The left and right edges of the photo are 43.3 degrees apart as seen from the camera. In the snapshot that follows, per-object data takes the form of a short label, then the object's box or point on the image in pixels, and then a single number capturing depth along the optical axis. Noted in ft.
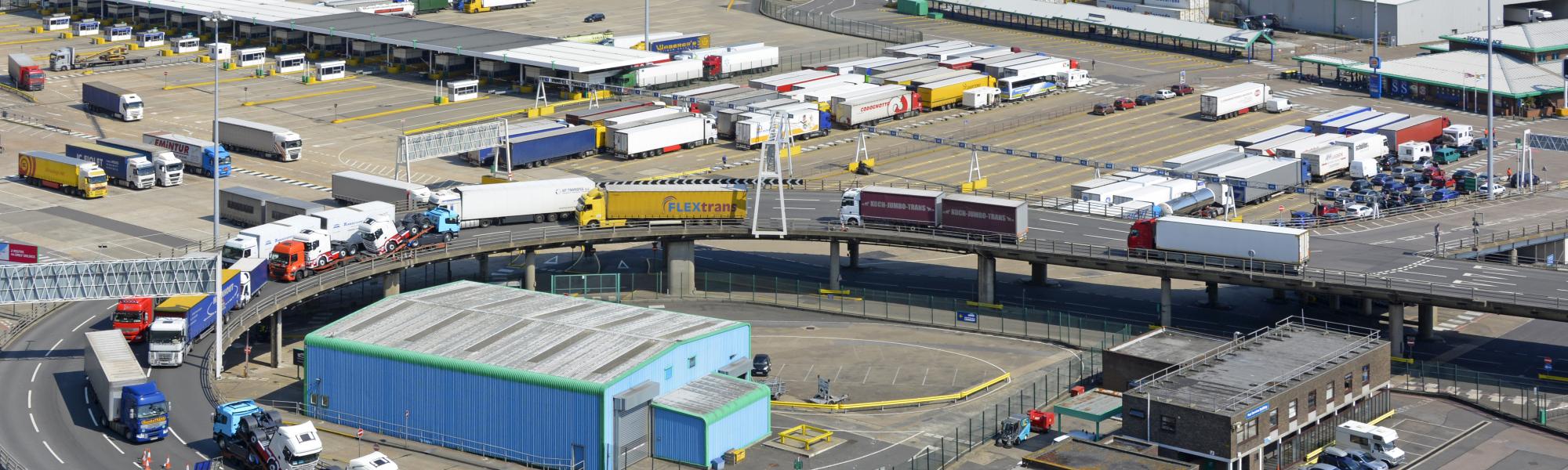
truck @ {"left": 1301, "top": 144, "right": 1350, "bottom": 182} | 490.49
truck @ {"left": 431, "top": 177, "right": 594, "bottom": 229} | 390.21
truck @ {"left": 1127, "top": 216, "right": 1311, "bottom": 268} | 349.82
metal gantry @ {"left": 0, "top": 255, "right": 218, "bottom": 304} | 312.91
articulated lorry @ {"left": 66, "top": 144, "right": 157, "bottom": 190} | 457.68
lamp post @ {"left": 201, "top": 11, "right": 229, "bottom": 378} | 312.29
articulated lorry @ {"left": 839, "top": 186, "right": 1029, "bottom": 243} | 376.68
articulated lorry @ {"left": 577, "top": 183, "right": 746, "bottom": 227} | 389.80
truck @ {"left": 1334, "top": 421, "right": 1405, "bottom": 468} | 288.71
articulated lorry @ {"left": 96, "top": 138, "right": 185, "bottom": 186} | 460.96
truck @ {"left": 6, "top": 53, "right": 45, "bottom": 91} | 577.84
